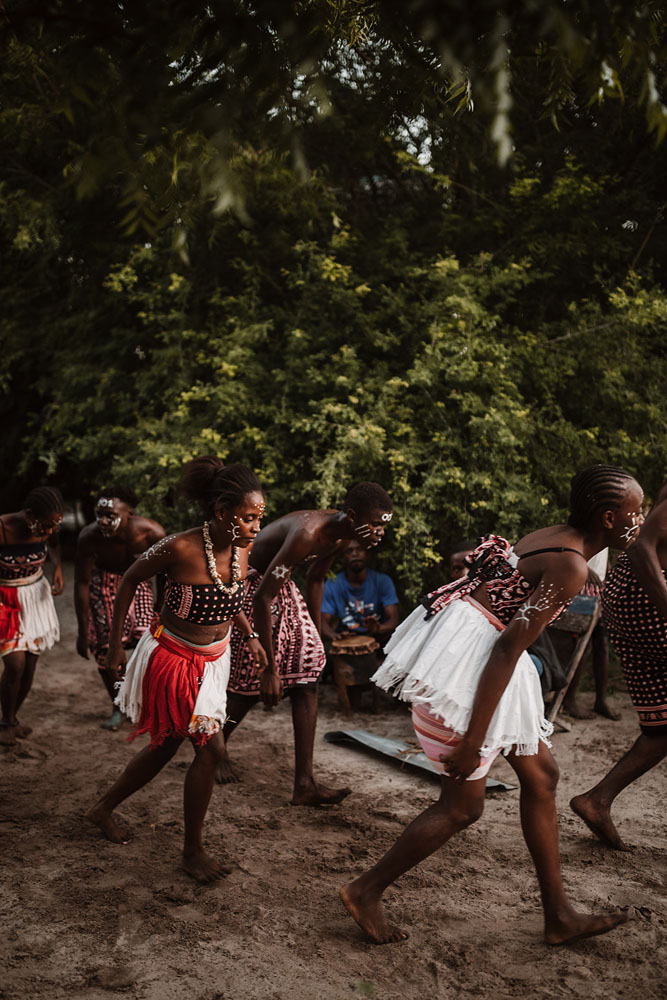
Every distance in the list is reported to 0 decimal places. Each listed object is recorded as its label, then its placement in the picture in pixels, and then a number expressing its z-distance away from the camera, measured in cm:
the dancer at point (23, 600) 576
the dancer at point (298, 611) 446
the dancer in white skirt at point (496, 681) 294
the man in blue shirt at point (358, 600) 712
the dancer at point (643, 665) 402
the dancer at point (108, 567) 607
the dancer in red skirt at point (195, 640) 379
